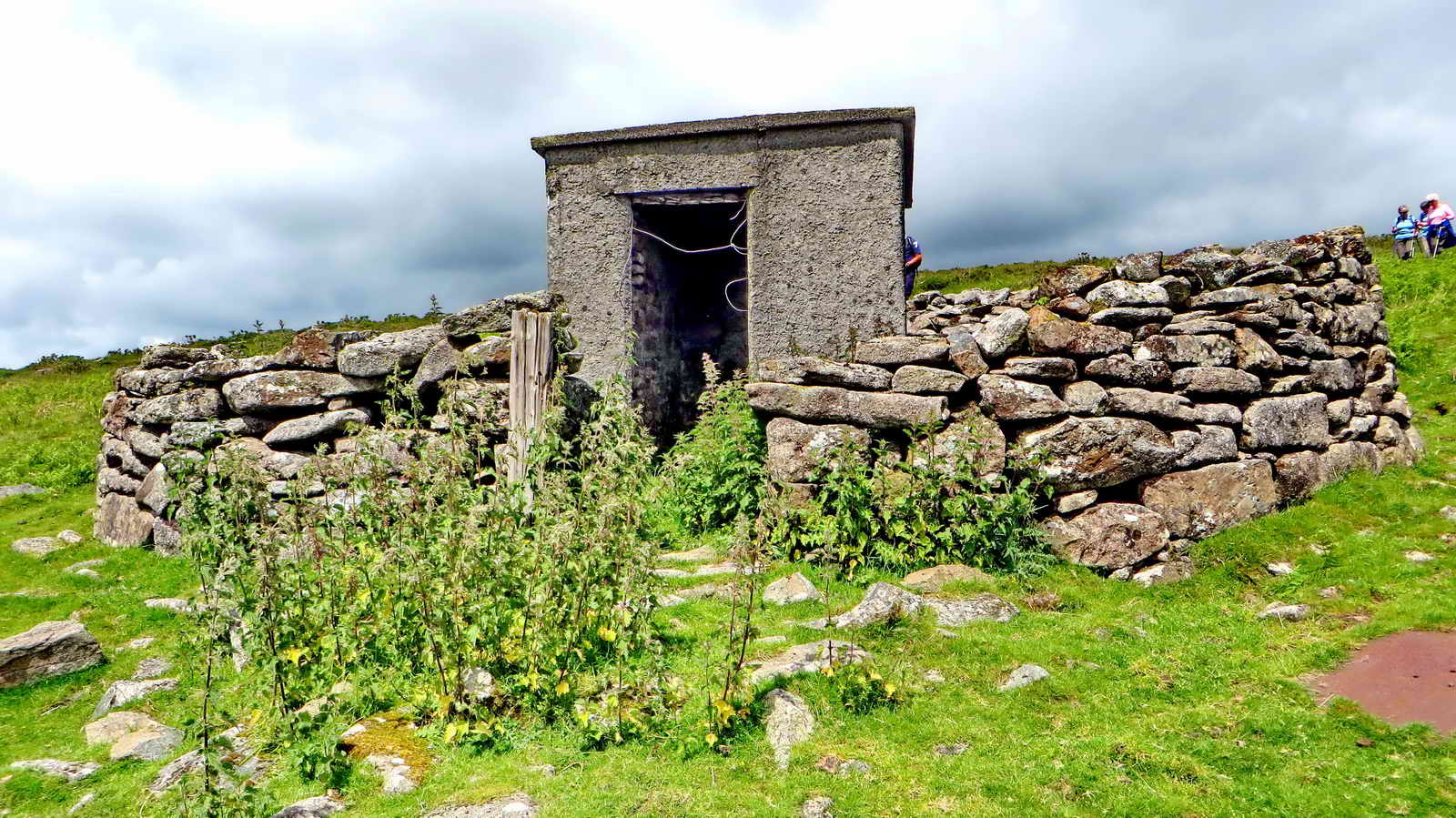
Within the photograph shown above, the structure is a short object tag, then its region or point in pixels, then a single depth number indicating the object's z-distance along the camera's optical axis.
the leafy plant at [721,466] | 8.88
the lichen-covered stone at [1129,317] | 8.57
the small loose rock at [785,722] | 4.73
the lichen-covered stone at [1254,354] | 8.68
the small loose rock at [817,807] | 4.12
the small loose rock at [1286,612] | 6.50
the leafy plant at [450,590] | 4.98
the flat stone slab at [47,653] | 6.59
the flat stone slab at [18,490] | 13.32
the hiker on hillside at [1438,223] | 18.36
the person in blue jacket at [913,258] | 14.82
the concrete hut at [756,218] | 9.75
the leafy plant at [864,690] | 5.12
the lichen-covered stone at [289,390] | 9.26
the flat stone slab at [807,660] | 5.46
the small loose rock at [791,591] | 7.09
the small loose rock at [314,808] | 4.29
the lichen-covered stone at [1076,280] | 9.14
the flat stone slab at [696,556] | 8.29
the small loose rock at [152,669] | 6.70
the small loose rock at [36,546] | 10.23
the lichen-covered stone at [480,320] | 9.34
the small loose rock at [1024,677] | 5.50
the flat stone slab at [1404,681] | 4.90
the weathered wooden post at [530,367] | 8.75
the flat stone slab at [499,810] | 4.12
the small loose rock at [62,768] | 5.11
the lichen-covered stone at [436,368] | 8.91
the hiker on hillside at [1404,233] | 19.00
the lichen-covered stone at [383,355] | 9.02
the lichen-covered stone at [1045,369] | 8.19
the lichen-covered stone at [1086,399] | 8.05
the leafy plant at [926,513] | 7.73
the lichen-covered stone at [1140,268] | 9.20
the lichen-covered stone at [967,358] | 8.40
